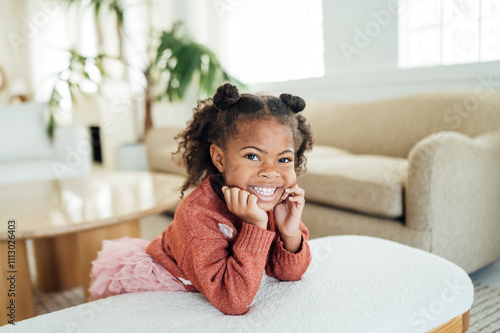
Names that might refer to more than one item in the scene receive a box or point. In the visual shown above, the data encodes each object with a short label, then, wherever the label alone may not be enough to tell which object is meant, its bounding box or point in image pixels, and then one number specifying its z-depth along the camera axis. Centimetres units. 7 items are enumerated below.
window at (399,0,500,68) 242
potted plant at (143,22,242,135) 345
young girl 86
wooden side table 143
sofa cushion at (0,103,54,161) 325
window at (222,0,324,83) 337
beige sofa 159
